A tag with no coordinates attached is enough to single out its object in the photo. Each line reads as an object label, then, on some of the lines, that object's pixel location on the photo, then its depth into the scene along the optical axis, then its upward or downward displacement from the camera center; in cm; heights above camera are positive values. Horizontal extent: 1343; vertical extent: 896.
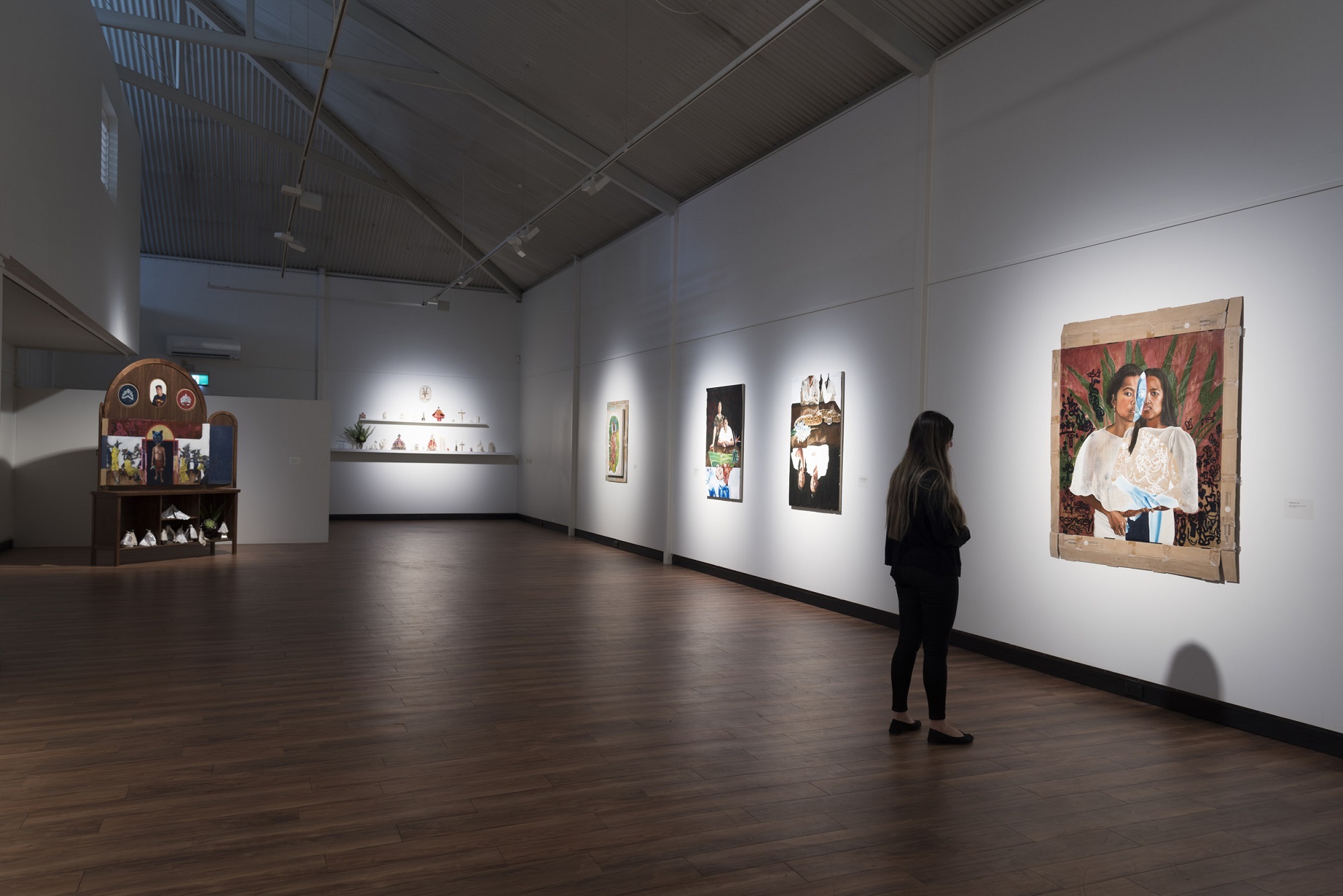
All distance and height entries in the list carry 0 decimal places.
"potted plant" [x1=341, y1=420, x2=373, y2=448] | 1905 +24
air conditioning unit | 1755 +190
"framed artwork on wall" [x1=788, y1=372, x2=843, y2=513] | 918 +9
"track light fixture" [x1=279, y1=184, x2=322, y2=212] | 1164 +329
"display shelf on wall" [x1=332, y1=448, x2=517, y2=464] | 1908 -24
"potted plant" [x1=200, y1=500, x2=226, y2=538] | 1293 -112
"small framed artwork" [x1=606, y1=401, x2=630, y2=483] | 1459 +13
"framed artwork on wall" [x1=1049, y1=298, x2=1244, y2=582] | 542 +11
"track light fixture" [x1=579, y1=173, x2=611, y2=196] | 1071 +322
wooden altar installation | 1170 -38
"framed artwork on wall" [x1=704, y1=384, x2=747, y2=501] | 1112 +13
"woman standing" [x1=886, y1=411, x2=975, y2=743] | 465 -50
